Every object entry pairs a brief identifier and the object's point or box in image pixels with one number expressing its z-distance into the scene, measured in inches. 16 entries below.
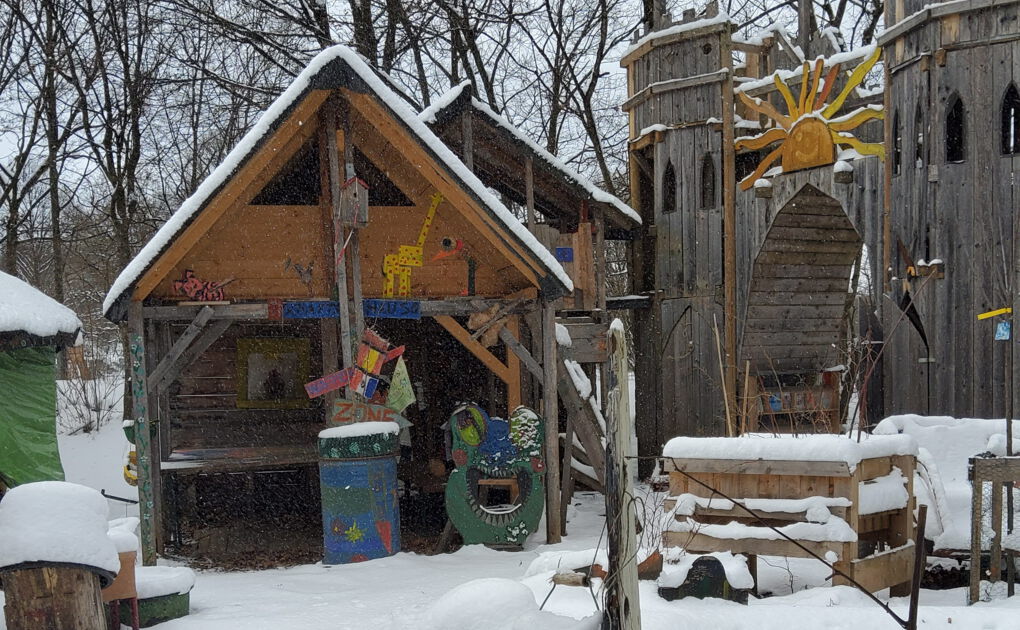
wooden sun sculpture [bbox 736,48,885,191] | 483.2
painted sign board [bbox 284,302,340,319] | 399.2
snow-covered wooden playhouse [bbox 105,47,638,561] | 377.4
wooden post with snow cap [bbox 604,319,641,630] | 172.7
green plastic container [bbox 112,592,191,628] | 275.7
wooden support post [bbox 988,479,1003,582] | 286.4
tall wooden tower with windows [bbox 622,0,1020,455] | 420.5
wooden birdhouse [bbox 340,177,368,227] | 375.9
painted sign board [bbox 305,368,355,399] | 380.5
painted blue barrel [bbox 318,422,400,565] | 372.5
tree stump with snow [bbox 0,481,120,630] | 229.8
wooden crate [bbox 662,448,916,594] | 278.7
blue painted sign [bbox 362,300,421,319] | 410.9
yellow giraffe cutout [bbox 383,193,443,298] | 418.6
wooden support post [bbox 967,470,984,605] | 282.5
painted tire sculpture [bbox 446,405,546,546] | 399.2
